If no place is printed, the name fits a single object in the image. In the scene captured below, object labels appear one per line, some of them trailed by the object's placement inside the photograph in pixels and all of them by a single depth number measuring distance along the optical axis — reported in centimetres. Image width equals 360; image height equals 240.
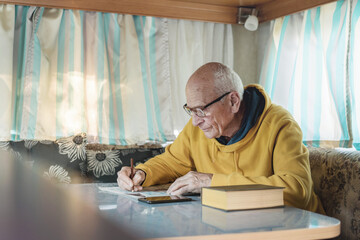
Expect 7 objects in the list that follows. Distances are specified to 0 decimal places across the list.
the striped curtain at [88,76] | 310
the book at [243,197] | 132
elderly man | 202
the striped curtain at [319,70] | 284
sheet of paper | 171
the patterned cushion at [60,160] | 302
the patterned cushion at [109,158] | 309
